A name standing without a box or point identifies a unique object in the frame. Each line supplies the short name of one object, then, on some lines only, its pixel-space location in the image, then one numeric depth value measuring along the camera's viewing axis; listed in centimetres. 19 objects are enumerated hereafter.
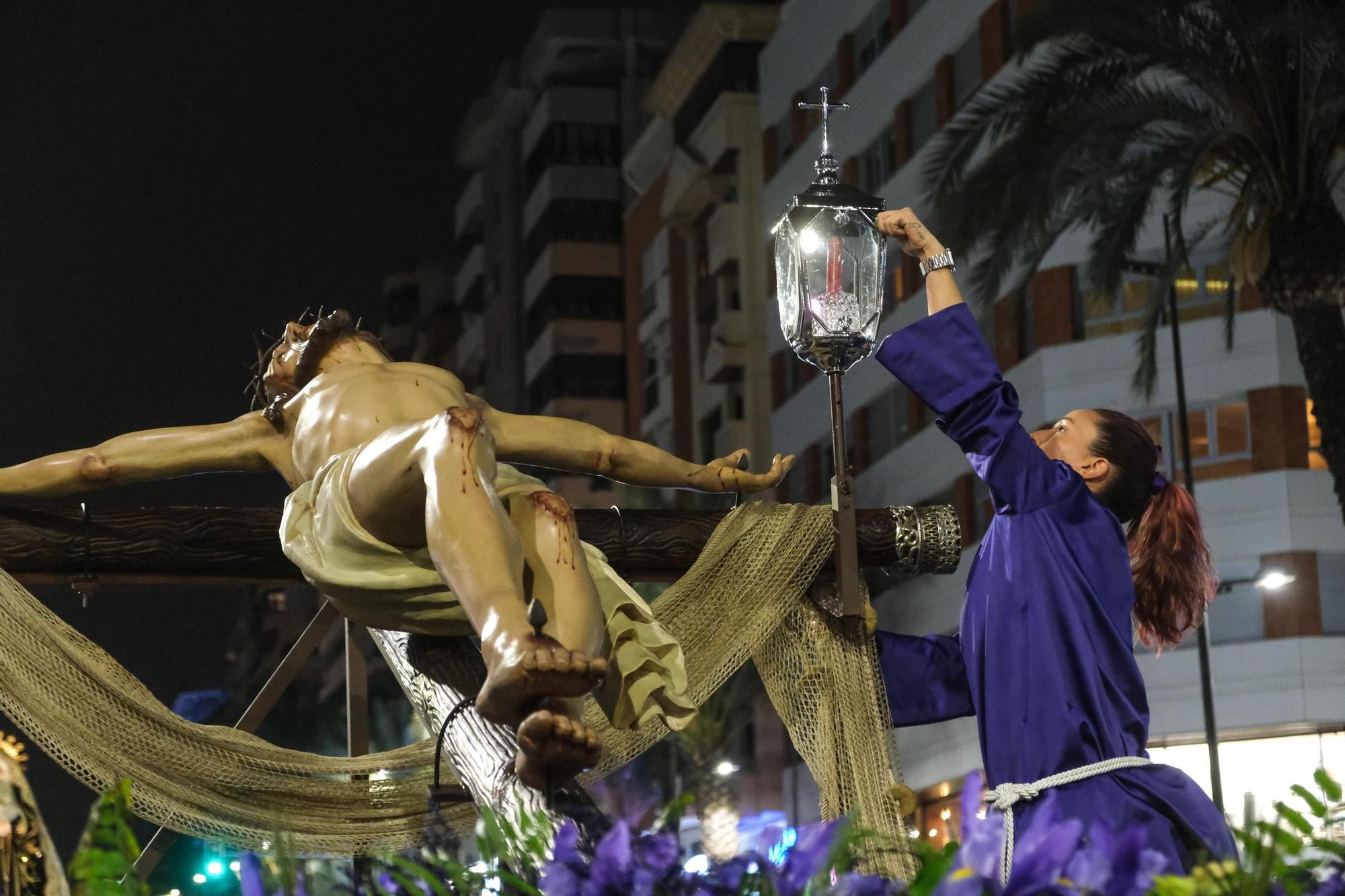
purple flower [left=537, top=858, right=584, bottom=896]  281
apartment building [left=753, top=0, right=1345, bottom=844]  2544
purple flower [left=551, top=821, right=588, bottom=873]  287
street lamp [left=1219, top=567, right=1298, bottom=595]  2217
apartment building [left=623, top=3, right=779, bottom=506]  3991
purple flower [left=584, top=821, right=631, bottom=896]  277
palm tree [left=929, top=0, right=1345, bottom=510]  1469
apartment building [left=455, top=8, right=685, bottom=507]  5419
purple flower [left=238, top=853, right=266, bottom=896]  271
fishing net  605
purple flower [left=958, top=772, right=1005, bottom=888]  270
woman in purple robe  497
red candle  624
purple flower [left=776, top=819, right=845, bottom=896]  275
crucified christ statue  459
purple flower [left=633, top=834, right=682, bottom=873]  279
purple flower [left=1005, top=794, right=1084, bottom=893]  269
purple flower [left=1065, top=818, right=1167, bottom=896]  265
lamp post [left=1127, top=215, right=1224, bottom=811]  1998
